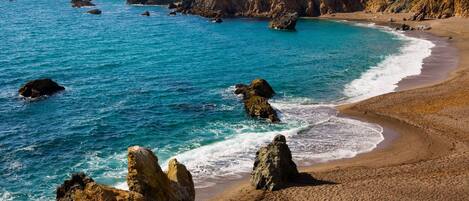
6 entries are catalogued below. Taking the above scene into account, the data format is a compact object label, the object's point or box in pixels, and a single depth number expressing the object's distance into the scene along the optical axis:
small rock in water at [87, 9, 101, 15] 137.50
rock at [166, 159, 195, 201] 25.89
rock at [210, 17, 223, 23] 127.75
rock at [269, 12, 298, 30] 115.88
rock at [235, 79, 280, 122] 52.38
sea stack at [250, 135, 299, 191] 34.12
